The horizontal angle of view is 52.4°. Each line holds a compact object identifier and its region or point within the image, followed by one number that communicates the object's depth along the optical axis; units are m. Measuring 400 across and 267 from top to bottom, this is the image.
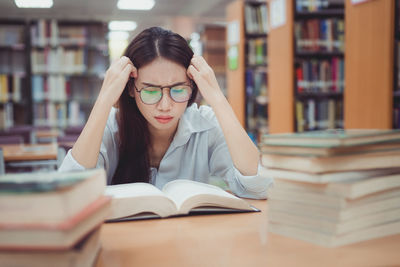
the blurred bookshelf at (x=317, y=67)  4.63
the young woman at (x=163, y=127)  1.35
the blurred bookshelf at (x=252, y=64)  5.57
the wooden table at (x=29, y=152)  2.76
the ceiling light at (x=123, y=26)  11.23
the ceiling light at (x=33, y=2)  6.57
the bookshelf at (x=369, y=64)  3.14
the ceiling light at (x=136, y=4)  8.57
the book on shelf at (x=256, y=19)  5.53
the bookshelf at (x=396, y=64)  3.08
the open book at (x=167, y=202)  0.95
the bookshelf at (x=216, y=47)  7.83
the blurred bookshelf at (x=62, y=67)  5.61
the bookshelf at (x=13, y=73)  5.57
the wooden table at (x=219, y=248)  0.70
